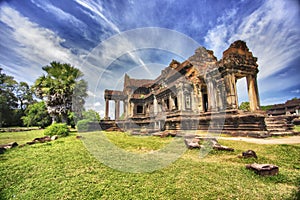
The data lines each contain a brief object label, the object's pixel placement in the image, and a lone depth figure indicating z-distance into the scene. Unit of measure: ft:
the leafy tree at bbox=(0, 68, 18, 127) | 82.64
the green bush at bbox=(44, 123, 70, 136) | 33.86
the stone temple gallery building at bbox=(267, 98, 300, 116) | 93.29
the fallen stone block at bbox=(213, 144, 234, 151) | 16.67
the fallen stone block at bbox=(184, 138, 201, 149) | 18.45
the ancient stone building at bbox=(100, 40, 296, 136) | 33.60
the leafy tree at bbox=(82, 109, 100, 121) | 57.84
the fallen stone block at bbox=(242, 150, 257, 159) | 13.86
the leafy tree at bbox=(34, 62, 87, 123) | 56.95
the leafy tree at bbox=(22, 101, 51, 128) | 68.95
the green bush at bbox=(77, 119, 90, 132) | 49.38
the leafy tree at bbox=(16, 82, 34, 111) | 105.08
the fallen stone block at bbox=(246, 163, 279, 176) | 9.88
